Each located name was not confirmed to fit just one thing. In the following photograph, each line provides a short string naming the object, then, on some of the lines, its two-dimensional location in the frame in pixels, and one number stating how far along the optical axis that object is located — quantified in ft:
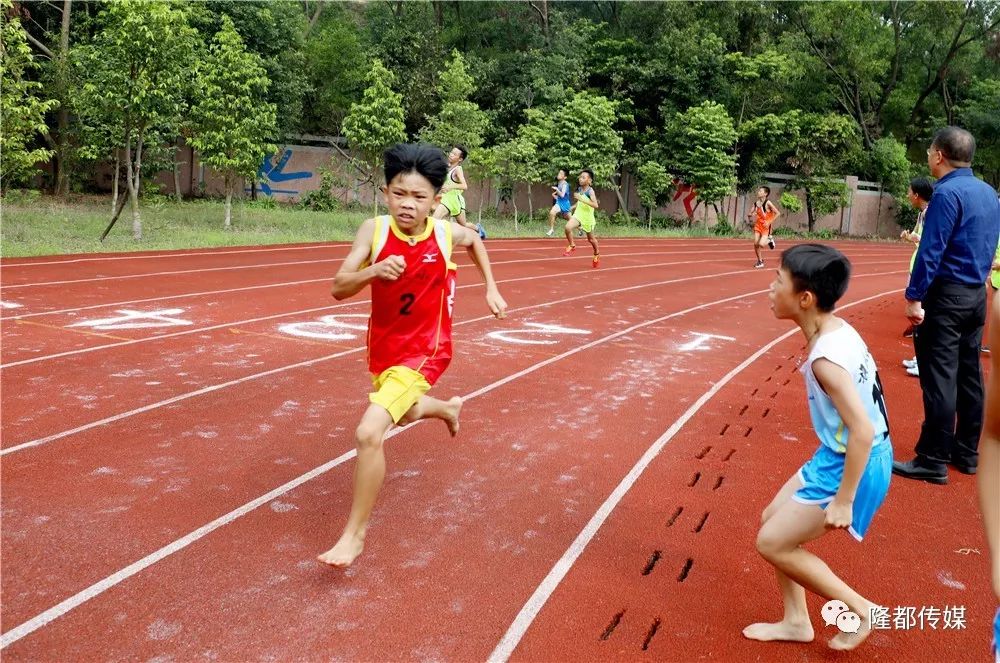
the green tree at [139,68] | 47.29
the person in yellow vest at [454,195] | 42.70
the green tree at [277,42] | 85.87
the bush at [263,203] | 87.15
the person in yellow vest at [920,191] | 18.99
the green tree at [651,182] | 89.71
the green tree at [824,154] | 97.91
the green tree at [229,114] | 59.26
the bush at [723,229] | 97.32
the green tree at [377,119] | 69.31
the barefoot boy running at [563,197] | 61.05
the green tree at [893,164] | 105.19
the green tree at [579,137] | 84.69
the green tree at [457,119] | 77.25
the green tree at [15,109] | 43.52
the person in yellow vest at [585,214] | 51.29
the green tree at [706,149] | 89.71
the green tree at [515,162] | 77.41
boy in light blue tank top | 8.86
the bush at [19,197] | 70.67
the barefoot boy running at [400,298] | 11.29
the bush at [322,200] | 90.21
